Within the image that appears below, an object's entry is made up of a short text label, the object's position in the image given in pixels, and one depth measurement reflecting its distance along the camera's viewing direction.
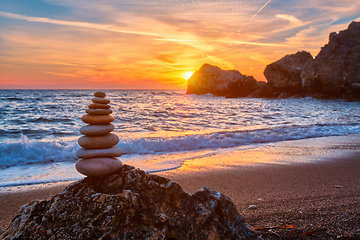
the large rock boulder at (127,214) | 1.65
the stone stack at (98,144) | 2.03
